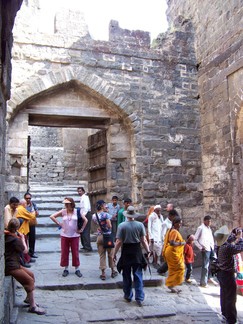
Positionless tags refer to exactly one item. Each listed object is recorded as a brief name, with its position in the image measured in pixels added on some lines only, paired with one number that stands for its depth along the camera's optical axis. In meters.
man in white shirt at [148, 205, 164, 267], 6.32
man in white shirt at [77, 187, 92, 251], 7.17
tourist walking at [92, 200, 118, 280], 5.44
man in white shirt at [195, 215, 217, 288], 6.14
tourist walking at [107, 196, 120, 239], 7.41
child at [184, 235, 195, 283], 6.17
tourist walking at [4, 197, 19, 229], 5.48
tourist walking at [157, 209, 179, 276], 5.83
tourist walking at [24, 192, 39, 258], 6.40
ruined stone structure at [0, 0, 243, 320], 7.49
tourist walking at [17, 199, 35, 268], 5.92
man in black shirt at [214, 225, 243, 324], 4.47
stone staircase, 8.93
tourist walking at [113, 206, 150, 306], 4.81
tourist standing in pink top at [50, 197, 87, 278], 5.49
